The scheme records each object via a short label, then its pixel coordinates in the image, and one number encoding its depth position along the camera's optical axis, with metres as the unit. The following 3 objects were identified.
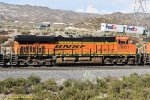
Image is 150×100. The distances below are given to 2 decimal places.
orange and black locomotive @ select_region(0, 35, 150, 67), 33.72
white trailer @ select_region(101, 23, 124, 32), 103.81
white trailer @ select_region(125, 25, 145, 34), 104.56
